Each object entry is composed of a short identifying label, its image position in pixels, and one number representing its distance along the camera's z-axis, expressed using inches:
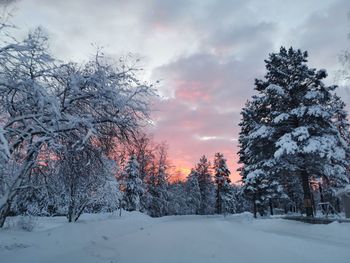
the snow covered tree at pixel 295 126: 943.0
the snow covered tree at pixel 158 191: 2443.4
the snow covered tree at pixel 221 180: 3016.7
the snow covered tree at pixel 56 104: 341.4
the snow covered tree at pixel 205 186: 3420.3
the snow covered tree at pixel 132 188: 2092.6
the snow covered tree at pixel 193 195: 3304.6
